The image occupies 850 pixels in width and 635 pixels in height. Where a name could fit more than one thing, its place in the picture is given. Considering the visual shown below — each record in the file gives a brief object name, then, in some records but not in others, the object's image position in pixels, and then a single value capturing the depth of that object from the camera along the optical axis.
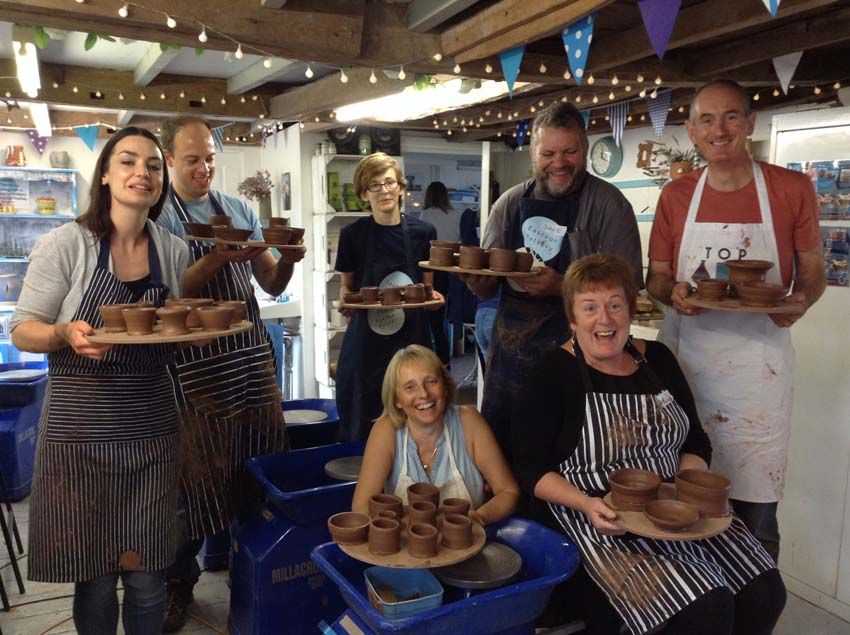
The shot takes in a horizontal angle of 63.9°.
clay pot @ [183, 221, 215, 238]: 2.27
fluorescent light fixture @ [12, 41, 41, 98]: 3.48
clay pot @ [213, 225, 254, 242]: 2.28
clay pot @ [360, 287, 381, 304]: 3.02
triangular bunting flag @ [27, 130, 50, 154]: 6.64
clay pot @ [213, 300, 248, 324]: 2.11
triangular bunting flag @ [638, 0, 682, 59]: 2.12
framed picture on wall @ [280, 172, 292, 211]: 6.63
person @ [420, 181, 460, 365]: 7.03
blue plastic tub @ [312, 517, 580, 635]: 1.46
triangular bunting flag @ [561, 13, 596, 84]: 2.46
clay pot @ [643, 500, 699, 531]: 1.58
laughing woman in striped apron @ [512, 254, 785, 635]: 1.73
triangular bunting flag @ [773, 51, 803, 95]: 3.14
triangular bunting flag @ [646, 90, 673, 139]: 4.25
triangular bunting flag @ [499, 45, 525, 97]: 2.78
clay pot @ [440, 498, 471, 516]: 1.77
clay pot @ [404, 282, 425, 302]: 3.03
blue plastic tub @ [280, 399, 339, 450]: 3.01
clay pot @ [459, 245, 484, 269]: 2.36
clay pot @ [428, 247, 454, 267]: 2.52
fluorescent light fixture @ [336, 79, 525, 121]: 4.27
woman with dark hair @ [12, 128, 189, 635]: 1.89
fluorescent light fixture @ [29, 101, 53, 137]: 5.59
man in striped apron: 2.42
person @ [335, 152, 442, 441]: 3.25
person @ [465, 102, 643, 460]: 2.32
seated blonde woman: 2.09
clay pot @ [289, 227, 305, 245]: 2.52
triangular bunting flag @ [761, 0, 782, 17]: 1.77
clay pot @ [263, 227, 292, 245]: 2.46
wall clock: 5.62
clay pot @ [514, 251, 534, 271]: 2.29
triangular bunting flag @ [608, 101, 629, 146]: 4.64
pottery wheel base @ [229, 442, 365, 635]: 2.26
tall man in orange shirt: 2.11
